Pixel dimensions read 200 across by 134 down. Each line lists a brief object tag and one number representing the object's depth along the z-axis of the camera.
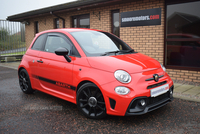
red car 3.08
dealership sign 6.83
